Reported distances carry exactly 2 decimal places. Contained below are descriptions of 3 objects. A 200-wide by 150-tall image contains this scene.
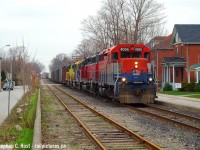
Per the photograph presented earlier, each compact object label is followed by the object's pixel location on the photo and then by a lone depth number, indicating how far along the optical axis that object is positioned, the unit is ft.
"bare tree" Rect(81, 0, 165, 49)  187.21
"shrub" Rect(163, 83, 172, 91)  155.12
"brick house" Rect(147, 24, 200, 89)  175.52
